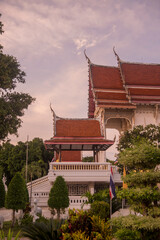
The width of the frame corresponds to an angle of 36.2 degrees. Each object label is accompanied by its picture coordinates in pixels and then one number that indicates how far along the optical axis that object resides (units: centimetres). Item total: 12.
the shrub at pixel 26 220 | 1180
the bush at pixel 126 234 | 665
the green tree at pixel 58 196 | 1262
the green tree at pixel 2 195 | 1290
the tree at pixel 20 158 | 3706
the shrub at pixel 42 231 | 695
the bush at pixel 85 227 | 633
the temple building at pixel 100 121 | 1650
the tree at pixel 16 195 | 1155
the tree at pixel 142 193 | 670
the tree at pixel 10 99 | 1700
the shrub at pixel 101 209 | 938
